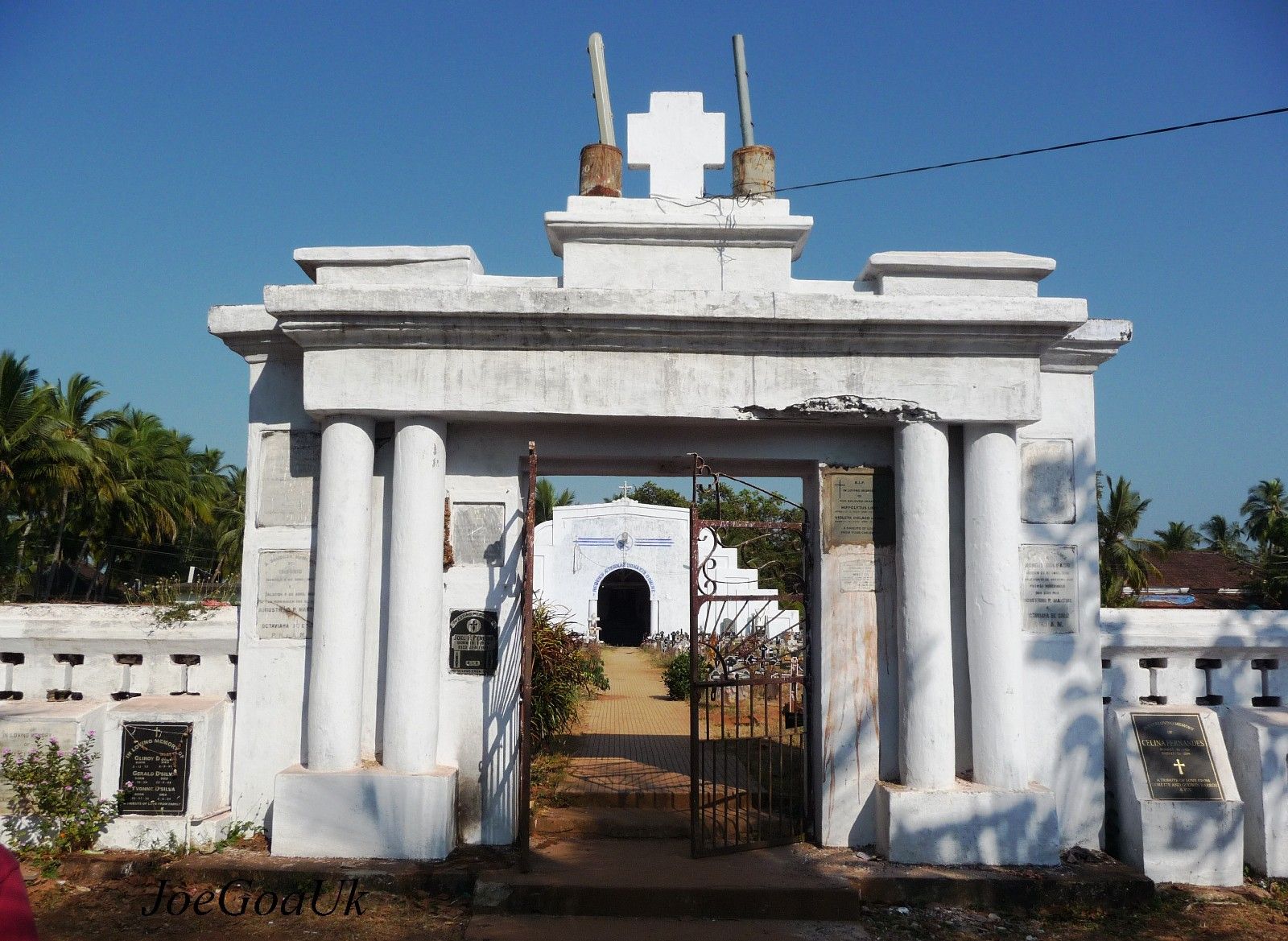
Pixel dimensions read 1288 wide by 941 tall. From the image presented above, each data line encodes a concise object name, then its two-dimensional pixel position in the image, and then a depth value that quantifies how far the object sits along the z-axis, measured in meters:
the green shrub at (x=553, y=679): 9.55
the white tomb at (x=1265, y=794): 6.33
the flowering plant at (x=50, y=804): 6.16
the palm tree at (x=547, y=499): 42.97
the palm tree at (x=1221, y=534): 41.38
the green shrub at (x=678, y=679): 16.70
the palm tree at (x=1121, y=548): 29.88
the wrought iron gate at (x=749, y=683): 6.21
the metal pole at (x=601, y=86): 7.02
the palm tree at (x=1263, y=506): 38.50
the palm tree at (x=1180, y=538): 44.62
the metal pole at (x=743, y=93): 6.94
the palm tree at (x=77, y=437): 22.47
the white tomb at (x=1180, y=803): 6.19
